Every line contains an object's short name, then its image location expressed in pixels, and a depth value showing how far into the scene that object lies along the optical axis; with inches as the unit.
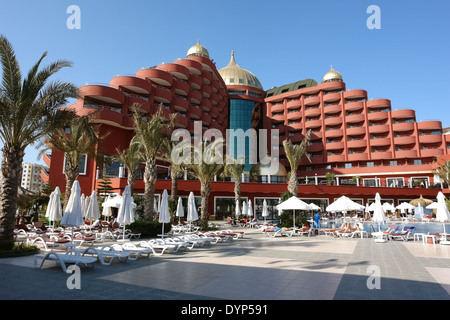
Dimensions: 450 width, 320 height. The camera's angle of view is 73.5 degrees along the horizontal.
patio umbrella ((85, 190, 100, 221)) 639.1
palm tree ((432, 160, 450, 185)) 1596.9
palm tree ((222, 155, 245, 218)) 1181.0
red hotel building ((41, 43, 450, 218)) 1327.5
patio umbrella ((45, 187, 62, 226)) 532.3
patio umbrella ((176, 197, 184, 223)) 769.6
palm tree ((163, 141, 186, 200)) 919.0
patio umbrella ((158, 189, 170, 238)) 584.1
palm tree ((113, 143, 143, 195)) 901.8
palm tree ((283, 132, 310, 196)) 965.2
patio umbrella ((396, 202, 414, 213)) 1285.8
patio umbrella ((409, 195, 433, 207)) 1381.6
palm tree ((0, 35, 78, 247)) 416.2
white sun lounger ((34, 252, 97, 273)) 302.8
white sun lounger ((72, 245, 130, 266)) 345.4
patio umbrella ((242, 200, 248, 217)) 1080.0
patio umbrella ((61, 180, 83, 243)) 398.0
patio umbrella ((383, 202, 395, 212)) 1253.9
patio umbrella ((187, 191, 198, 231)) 688.9
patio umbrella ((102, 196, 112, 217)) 833.2
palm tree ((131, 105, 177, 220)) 681.0
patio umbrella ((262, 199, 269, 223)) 1073.1
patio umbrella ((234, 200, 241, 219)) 1070.4
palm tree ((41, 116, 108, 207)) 758.5
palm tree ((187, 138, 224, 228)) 869.8
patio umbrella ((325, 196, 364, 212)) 774.4
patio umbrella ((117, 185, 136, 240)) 525.7
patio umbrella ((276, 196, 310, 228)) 736.3
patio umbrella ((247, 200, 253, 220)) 1065.1
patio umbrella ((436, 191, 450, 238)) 571.5
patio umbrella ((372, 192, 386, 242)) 634.2
